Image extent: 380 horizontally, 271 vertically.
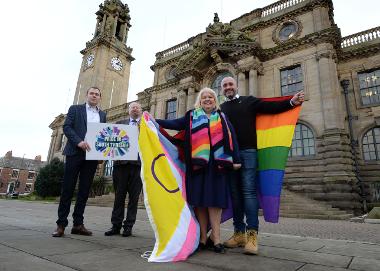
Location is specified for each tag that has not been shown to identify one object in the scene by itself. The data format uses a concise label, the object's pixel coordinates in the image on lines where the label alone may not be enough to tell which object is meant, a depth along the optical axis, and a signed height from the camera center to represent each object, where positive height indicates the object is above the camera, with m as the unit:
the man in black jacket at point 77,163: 4.19 +0.52
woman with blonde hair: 3.28 +0.45
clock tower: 38.84 +20.67
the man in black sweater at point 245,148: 3.51 +0.75
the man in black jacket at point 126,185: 4.57 +0.21
